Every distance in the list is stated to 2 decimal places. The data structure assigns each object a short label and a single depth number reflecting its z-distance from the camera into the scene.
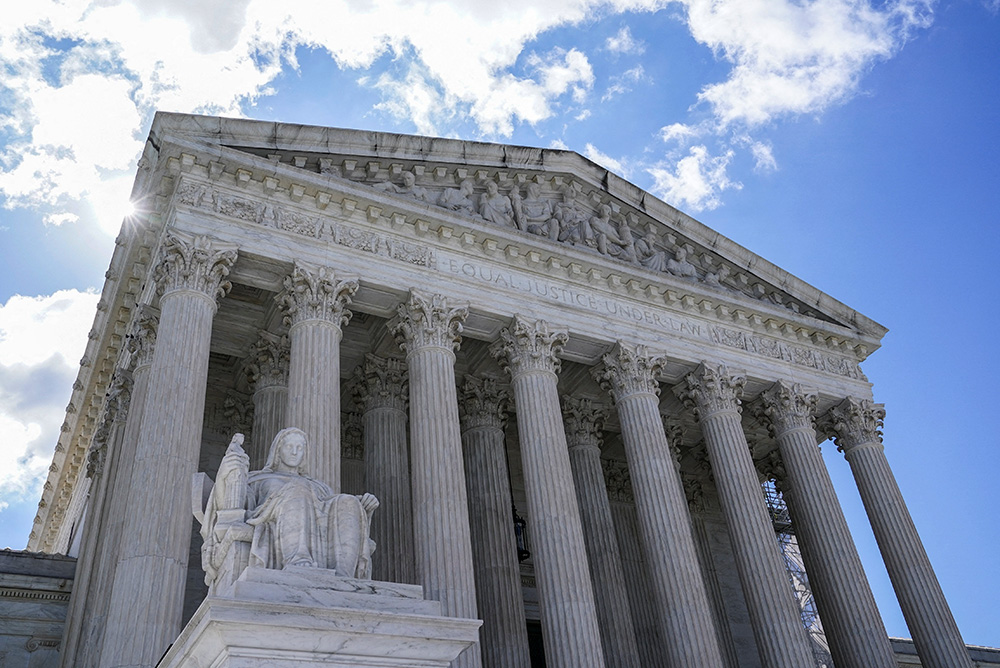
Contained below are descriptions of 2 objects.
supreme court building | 17.39
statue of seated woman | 8.07
